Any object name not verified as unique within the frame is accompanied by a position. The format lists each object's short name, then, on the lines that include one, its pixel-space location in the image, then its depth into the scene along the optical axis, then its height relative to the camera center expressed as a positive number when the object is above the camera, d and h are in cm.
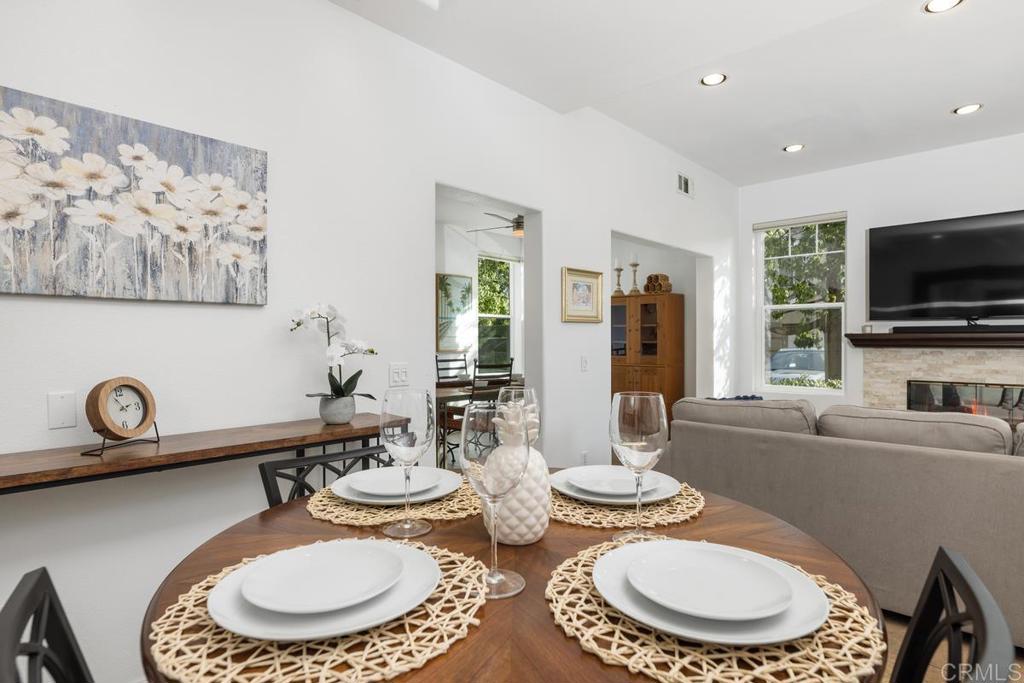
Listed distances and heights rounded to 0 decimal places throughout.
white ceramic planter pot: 209 -28
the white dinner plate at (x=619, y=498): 116 -35
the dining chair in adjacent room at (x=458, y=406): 463 -59
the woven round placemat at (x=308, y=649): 59 -37
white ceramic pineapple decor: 94 -30
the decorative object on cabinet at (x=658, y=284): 609 +61
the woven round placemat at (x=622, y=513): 107 -37
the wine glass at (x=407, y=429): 101 -17
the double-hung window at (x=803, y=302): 534 +35
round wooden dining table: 61 -38
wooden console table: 136 -33
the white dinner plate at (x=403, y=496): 118 -35
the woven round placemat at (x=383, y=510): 110 -37
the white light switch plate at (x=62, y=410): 162 -21
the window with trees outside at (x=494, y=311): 713 +37
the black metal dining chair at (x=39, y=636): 59 -37
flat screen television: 439 +57
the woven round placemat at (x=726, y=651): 59 -37
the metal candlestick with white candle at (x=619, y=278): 678 +77
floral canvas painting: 156 +43
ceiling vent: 482 +139
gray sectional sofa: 188 -58
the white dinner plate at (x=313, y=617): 63 -35
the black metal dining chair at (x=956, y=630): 53 -34
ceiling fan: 505 +112
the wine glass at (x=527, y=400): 108 -13
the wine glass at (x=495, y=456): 81 -18
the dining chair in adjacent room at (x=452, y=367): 638 -34
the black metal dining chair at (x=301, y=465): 140 -36
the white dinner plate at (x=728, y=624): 63 -35
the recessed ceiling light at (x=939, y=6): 264 +164
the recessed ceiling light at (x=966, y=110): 386 +165
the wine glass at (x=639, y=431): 97 -17
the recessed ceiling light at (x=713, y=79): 337 +164
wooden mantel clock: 156 -21
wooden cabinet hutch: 591 -8
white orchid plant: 211 -2
